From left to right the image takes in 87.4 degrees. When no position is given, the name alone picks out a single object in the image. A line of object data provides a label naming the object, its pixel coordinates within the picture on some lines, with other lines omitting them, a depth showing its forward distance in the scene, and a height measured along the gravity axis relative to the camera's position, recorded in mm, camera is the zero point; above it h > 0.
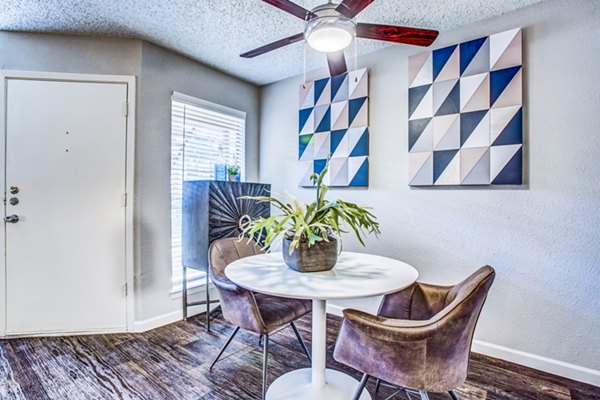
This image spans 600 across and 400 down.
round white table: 1364 -385
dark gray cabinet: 2605 -126
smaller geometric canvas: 2795 +683
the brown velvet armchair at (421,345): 1198 -575
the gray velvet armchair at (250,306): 1727 -642
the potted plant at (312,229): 1629 -153
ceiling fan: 1513 +915
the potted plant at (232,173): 2989 +257
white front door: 2420 -54
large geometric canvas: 2111 +634
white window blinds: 2877 +554
